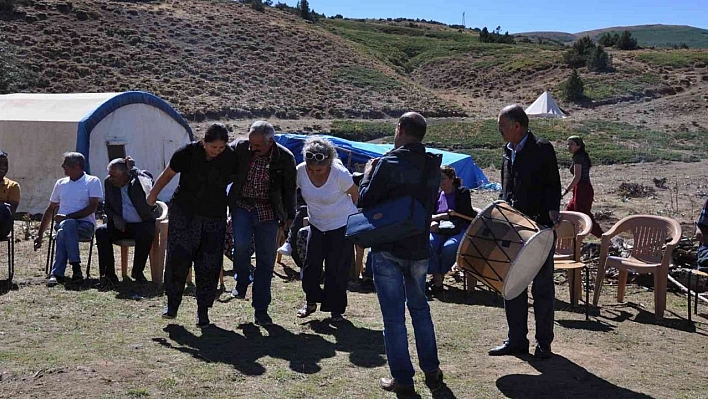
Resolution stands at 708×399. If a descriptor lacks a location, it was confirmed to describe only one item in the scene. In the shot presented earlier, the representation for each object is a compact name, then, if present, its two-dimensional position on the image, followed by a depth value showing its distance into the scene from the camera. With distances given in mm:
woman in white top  6676
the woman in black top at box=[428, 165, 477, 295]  8516
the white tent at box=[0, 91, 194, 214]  14906
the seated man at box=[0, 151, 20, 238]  8312
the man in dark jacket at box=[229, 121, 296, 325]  6617
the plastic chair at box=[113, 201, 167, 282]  8492
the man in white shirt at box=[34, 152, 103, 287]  8406
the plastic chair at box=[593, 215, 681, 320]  7449
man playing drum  5680
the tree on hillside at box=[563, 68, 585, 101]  49000
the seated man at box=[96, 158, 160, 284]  8430
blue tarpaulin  17422
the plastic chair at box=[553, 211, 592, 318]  7884
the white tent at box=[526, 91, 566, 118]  35875
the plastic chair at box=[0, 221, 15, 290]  8203
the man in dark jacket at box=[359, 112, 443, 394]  4859
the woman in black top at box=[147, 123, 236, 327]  6371
